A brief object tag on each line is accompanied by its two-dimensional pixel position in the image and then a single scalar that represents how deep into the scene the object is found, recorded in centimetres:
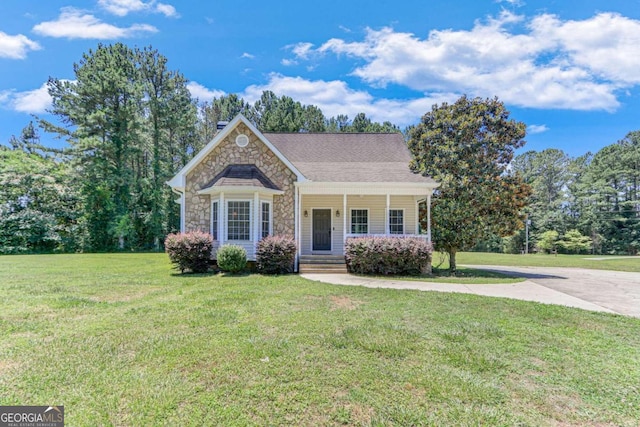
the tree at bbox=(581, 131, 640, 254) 3575
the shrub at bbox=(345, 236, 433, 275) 1145
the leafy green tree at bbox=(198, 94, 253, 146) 3297
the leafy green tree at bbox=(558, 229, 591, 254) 3391
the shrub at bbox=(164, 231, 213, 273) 1130
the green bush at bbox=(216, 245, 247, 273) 1105
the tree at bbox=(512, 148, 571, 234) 4066
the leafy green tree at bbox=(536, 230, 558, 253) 3458
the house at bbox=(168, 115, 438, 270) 1209
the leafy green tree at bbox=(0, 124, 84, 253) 2189
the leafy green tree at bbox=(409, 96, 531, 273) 1218
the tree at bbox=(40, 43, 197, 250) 2367
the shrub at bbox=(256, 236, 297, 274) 1132
